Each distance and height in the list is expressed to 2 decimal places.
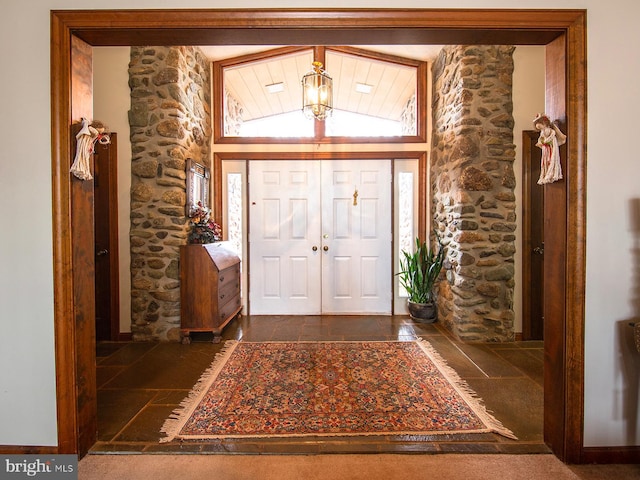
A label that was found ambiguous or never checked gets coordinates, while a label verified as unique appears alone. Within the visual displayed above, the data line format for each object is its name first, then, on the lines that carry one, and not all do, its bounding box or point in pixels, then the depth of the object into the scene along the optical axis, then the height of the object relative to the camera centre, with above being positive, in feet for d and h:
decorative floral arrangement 10.98 +0.15
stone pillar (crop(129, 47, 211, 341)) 10.41 +1.32
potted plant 12.33 -1.68
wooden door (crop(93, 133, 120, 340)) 10.63 -0.31
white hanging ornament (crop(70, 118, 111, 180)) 5.14 +1.24
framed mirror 10.90 +1.55
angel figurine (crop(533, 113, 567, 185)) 5.11 +1.31
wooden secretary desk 10.47 -1.79
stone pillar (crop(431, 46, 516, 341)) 10.51 +1.14
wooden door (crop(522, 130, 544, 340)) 10.59 -0.33
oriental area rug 6.11 -3.41
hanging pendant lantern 11.42 +4.59
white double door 13.52 -0.21
